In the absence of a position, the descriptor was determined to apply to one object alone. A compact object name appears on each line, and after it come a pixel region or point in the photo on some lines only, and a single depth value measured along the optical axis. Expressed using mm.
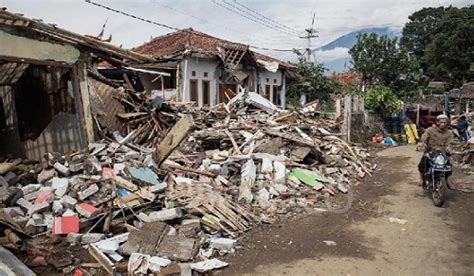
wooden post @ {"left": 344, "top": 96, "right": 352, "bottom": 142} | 16914
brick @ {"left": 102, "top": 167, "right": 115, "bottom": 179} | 7813
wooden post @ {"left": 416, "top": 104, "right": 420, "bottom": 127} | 22953
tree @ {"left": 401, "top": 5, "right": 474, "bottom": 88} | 40000
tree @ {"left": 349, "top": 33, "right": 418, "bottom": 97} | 27797
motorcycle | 8219
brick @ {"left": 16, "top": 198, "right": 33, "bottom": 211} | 6750
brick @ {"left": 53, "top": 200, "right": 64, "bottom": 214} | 6680
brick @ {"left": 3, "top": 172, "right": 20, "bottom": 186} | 7660
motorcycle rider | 8469
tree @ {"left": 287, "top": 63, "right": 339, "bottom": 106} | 29359
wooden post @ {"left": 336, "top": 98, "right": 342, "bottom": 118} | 18970
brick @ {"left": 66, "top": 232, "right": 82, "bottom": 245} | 6074
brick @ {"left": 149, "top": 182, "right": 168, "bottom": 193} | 7645
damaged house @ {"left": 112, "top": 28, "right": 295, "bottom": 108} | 20016
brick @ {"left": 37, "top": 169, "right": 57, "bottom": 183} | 7788
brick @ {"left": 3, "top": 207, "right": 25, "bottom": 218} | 6516
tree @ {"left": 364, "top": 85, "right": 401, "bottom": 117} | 21555
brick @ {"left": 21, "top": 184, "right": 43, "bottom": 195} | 7250
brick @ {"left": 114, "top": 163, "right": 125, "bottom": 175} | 8148
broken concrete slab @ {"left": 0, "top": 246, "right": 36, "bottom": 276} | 4403
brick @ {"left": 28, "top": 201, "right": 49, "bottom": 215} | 6624
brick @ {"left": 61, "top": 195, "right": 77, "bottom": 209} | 6750
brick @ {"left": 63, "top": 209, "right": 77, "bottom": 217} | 6506
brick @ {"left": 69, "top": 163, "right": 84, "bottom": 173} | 7930
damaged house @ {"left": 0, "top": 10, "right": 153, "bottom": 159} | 9594
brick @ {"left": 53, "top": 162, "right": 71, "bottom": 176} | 7836
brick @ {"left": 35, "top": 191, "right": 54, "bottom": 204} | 6925
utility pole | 40781
